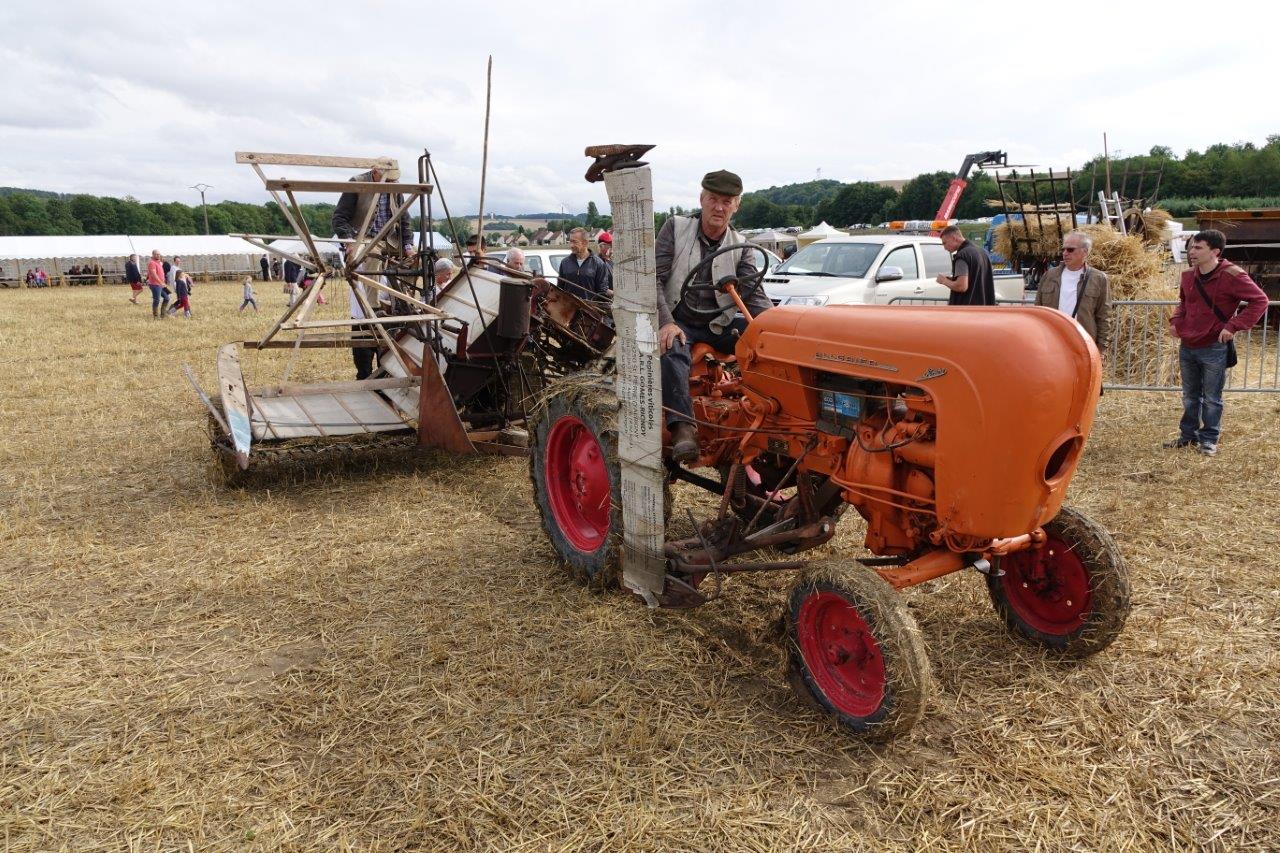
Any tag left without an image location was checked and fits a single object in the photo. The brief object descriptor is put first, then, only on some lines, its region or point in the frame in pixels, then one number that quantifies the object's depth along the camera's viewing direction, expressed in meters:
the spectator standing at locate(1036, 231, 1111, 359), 5.77
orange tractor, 2.35
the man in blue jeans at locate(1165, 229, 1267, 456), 5.55
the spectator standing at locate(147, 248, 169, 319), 17.97
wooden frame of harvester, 5.05
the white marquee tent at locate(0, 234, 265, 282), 39.81
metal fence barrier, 7.48
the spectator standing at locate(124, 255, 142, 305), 21.97
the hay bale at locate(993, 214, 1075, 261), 11.22
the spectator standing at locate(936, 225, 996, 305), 6.13
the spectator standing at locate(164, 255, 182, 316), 18.74
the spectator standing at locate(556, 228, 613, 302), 8.12
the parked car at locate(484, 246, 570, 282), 12.77
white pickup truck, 9.12
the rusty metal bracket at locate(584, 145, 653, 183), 2.93
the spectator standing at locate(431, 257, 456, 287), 7.39
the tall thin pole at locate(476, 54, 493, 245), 5.79
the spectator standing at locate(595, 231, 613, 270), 9.25
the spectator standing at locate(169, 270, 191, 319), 18.60
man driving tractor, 3.30
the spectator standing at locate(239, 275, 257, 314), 20.93
